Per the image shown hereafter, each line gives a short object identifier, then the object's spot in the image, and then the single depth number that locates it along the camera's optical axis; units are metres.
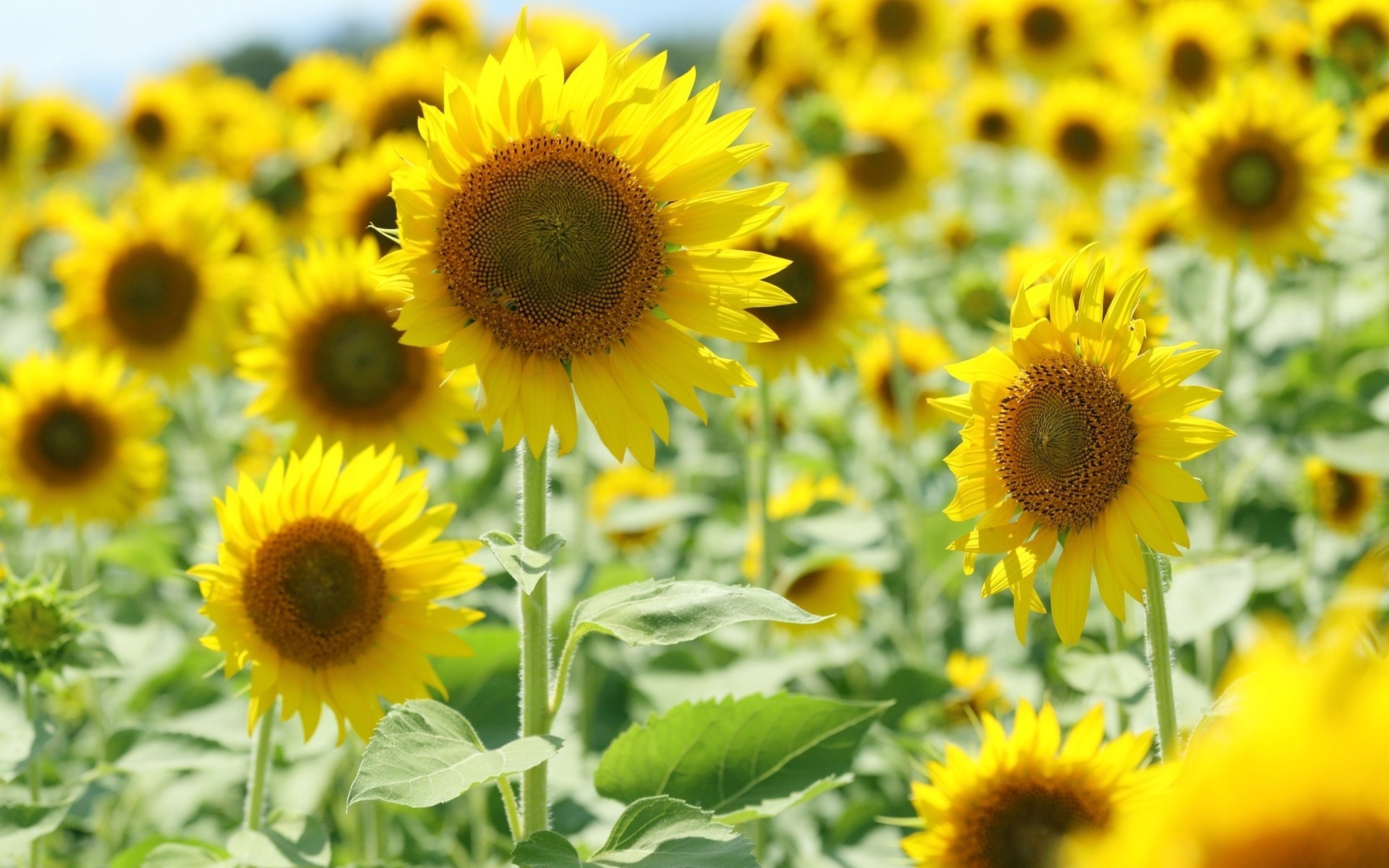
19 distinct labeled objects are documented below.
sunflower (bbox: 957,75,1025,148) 6.79
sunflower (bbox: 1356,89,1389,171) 4.21
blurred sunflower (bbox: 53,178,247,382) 4.39
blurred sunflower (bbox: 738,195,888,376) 3.64
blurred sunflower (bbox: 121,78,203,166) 7.11
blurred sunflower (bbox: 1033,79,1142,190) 5.86
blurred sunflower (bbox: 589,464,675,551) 4.76
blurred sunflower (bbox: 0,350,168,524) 3.67
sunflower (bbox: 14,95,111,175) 7.38
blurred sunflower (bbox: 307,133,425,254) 3.93
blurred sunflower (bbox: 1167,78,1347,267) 3.46
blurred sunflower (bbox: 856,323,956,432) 4.61
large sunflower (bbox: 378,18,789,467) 1.80
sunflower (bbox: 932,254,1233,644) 1.75
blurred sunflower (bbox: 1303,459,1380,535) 3.56
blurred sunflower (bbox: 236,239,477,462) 3.17
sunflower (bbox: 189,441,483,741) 2.13
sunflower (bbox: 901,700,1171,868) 1.85
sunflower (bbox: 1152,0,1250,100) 5.87
